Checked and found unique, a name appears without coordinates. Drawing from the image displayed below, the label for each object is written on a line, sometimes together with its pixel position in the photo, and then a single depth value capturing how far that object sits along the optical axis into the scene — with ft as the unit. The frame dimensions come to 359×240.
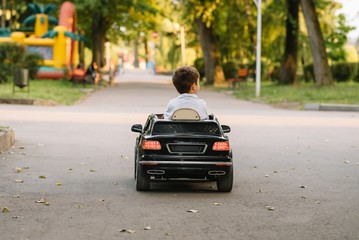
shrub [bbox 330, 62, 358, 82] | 183.01
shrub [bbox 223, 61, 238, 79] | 194.18
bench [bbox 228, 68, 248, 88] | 143.69
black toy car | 27.25
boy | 29.19
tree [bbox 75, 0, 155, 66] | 165.27
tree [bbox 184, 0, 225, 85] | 166.91
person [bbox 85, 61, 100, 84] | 151.02
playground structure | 154.51
